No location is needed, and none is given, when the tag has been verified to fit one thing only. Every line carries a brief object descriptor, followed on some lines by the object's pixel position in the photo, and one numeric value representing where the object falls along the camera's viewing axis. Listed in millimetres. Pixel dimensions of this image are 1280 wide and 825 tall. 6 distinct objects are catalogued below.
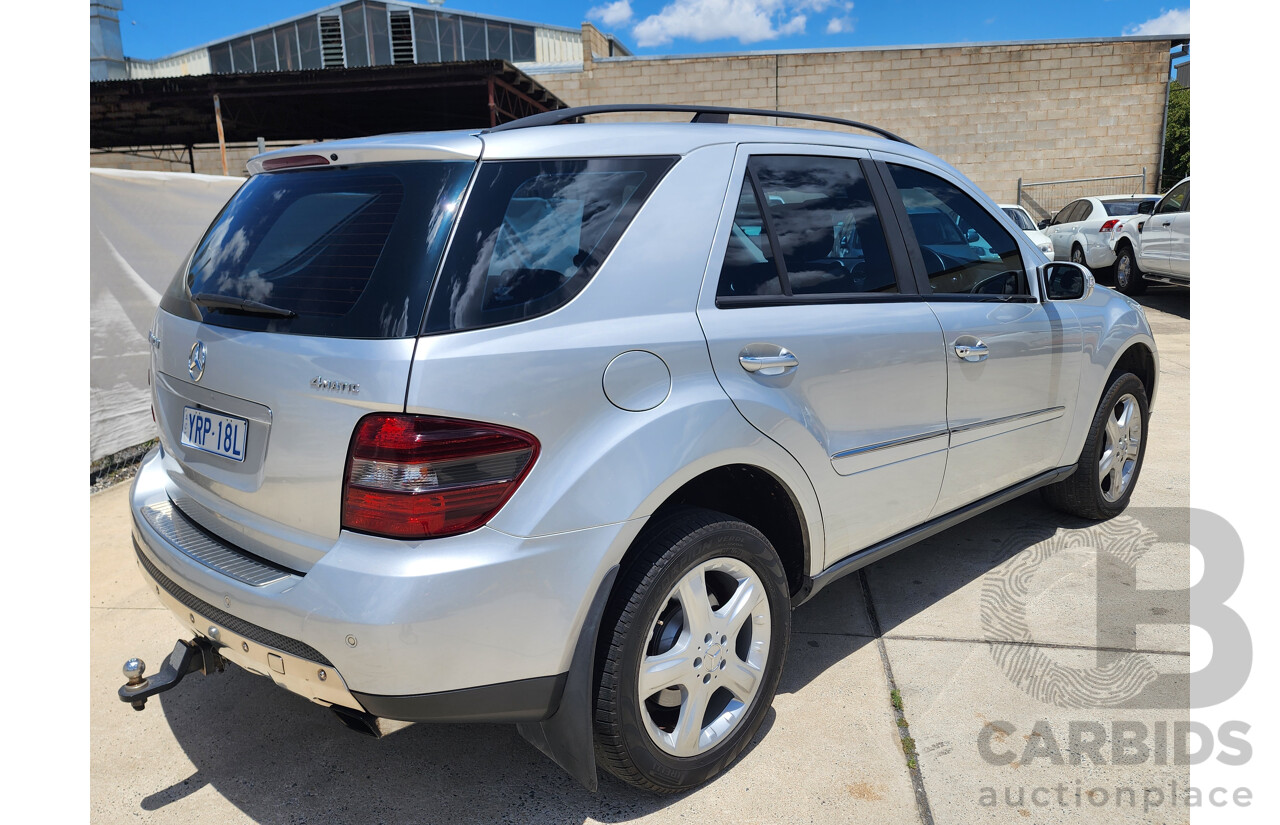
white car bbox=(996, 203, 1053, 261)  14619
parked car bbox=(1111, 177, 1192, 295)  11625
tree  41125
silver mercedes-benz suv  1896
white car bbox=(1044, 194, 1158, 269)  14359
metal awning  17812
